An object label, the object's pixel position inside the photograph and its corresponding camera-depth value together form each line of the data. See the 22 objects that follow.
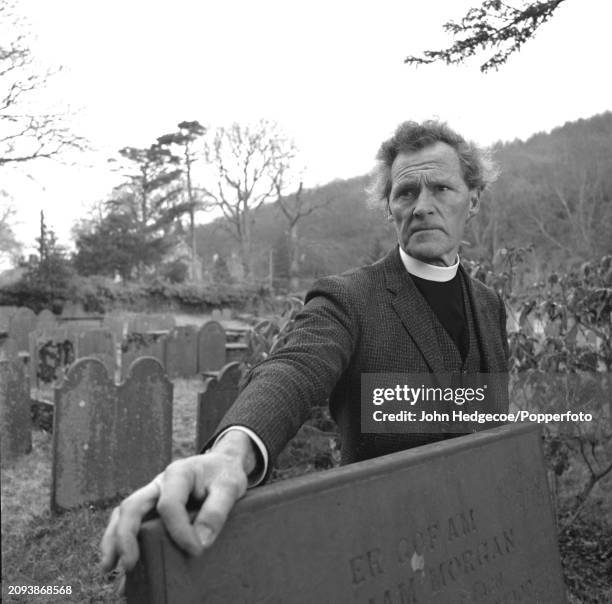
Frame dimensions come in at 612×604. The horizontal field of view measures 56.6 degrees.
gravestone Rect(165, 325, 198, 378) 9.90
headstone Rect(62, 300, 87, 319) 20.88
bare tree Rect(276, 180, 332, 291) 34.25
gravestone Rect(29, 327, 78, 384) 8.20
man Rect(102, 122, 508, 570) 0.81
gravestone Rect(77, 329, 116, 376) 8.61
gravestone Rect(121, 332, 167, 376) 8.75
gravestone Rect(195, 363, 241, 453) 4.75
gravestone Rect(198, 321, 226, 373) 10.29
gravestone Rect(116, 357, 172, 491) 4.48
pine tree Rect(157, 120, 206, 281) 26.45
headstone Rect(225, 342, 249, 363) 10.58
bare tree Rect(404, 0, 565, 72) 3.14
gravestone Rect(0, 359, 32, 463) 5.16
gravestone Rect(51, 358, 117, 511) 4.12
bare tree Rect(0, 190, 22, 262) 22.70
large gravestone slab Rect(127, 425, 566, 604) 0.84
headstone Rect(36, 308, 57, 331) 13.09
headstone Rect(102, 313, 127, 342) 13.30
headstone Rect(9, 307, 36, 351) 12.06
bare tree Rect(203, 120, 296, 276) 28.39
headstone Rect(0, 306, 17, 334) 13.19
